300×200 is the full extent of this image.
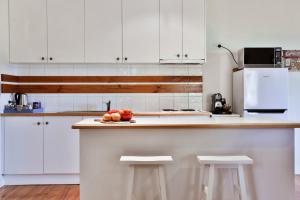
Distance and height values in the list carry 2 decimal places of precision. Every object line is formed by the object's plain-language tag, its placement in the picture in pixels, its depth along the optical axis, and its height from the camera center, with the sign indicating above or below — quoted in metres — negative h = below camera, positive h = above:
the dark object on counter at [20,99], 4.20 -0.01
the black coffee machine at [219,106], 4.42 -0.10
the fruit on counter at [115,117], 2.59 -0.15
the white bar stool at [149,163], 2.22 -0.44
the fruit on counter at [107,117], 2.60 -0.16
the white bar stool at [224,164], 2.22 -0.46
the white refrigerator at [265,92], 4.06 +0.08
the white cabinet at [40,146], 3.85 -0.57
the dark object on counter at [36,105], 4.31 -0.09
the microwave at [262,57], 4.13 +0.53
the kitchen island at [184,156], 2.51 -0.45
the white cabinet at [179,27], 4.19 +0.92
